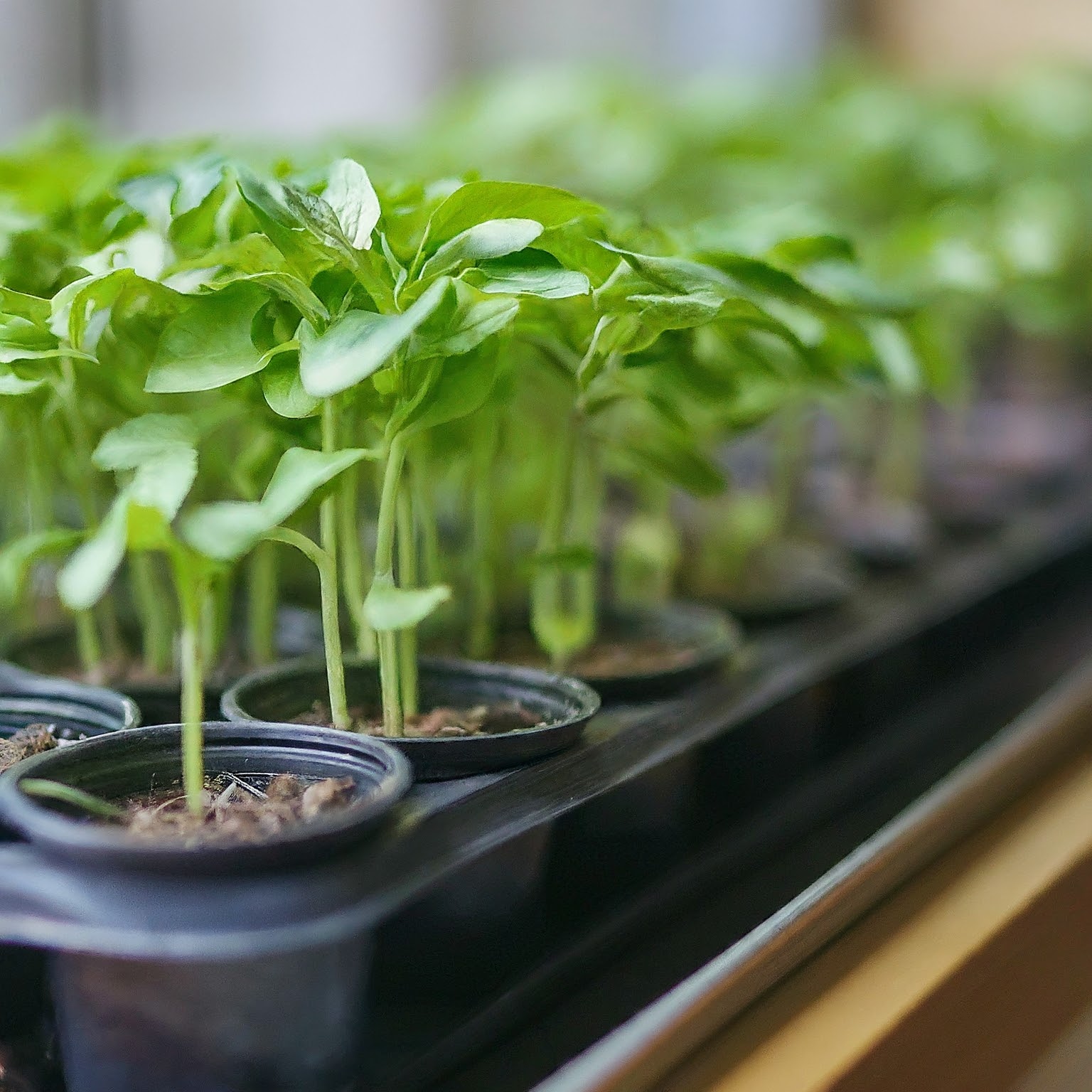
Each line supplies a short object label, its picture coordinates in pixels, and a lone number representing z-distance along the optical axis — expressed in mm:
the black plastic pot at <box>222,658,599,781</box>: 386
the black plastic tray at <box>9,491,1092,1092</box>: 334
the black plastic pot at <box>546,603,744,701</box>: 443
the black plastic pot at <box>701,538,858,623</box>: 529
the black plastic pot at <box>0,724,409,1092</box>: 332
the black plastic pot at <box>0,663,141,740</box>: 401
